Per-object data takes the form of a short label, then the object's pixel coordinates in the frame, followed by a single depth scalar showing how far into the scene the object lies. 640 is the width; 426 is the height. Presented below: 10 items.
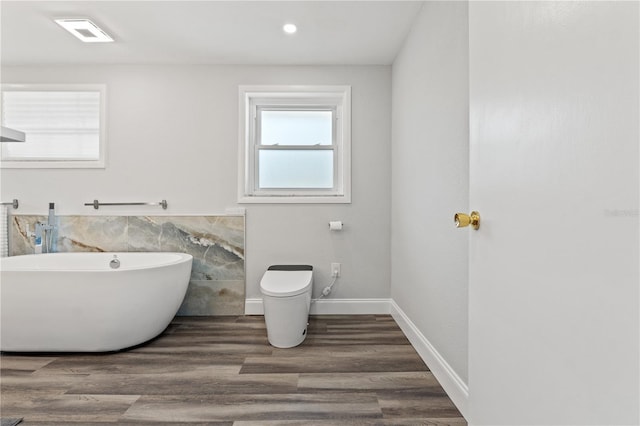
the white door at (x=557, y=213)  0.45
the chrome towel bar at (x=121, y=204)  2.84
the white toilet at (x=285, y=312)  2.13
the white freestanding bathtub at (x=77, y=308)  1.98
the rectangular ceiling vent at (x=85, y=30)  2.21
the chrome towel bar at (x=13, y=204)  2.86
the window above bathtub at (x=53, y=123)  2.93
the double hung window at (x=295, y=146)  3.00
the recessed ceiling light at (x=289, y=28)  2.29
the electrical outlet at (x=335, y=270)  2.88
